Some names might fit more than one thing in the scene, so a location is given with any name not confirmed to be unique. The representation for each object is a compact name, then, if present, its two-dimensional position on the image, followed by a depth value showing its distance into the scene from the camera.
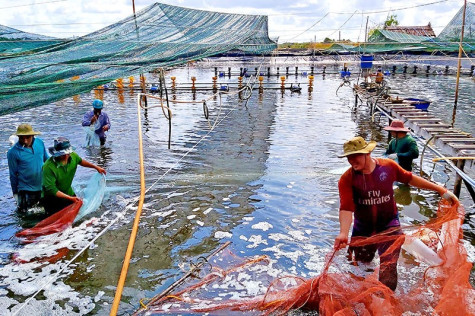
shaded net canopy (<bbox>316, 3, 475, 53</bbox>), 16.83
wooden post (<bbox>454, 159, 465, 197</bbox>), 7.12
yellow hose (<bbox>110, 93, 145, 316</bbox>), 2.98
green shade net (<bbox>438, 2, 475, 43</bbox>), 17.92
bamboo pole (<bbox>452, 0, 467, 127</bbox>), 14.30
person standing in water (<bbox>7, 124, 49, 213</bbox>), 6.26
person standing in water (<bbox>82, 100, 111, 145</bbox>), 10.91
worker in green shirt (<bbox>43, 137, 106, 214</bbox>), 5.85
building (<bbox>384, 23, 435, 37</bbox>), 43.97
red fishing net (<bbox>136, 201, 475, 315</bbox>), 3.59
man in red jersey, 3.88
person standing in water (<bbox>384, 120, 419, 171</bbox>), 7.32
